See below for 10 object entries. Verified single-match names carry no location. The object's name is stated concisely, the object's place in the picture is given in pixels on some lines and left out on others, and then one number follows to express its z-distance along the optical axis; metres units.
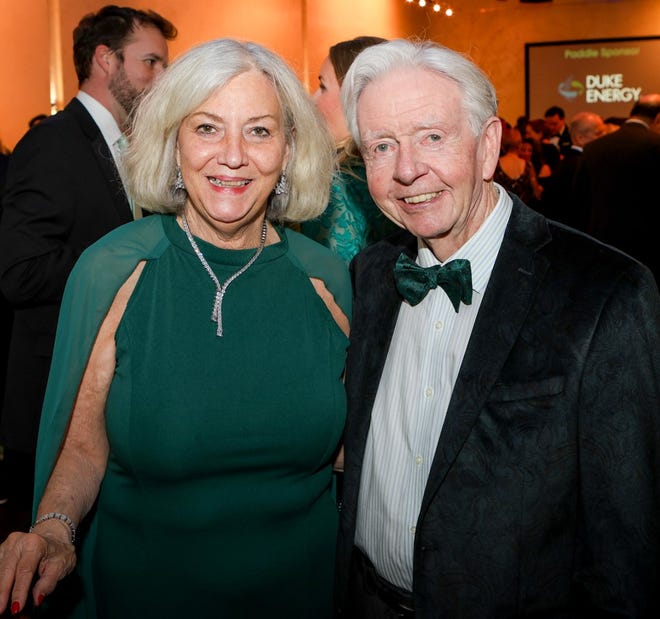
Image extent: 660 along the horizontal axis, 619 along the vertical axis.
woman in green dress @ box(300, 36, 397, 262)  2.57
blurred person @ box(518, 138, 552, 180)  9.33
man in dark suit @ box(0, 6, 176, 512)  2.71
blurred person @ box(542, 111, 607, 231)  6.39
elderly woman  1.68
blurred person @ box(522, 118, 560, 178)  9.52
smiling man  1.38
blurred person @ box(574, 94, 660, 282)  5.86
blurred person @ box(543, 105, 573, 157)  9.94
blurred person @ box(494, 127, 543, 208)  7.26
